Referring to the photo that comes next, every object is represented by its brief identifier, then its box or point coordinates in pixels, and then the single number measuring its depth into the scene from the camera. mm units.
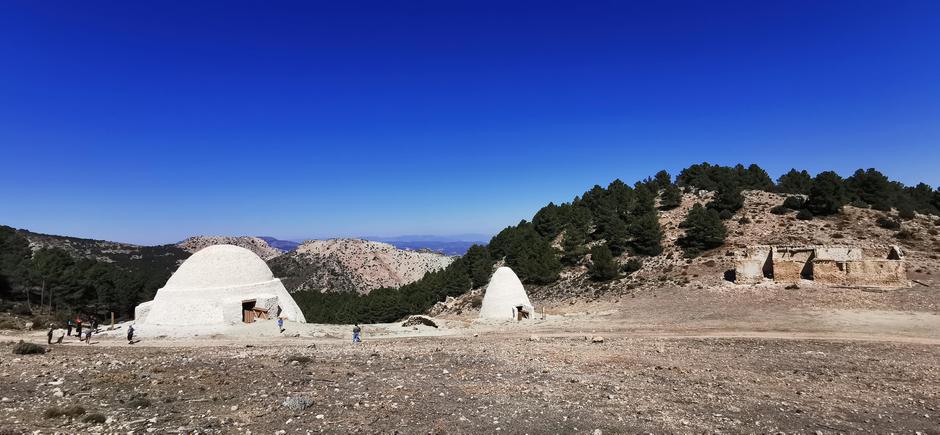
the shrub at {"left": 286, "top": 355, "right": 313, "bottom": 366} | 16062
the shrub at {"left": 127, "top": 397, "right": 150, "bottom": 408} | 10641
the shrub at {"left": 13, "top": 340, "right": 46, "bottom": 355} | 16719
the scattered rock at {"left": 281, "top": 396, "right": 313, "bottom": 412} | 10676
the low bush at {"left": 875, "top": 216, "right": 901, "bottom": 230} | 41594
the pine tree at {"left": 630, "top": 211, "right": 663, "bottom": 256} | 44062
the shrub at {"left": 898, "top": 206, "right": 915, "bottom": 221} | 44250
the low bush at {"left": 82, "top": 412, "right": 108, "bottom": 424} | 9322
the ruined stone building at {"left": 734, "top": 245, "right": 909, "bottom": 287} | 28344
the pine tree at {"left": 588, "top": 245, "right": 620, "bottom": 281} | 39688
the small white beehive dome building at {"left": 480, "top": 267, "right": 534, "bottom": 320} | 29078
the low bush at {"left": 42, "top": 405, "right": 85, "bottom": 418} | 9477
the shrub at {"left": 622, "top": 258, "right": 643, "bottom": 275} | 41031
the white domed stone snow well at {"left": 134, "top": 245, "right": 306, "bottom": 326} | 24719
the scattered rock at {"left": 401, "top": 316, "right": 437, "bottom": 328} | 28119
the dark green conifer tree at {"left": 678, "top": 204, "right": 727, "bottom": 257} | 42156
